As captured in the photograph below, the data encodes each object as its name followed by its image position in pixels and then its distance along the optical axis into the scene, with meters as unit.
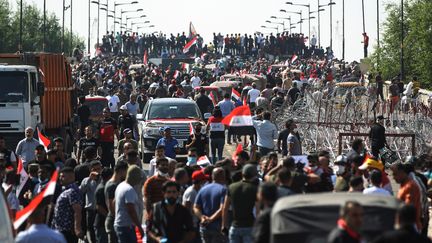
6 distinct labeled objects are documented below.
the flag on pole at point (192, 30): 120.54
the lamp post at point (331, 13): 125.68
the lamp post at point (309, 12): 151.12
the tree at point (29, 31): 113.50
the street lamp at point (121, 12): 175.38
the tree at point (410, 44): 77.56
